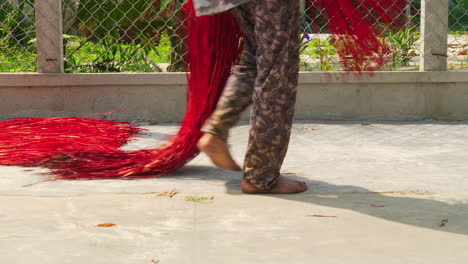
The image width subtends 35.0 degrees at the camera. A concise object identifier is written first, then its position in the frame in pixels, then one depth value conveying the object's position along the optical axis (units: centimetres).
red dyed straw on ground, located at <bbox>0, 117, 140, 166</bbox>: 358
